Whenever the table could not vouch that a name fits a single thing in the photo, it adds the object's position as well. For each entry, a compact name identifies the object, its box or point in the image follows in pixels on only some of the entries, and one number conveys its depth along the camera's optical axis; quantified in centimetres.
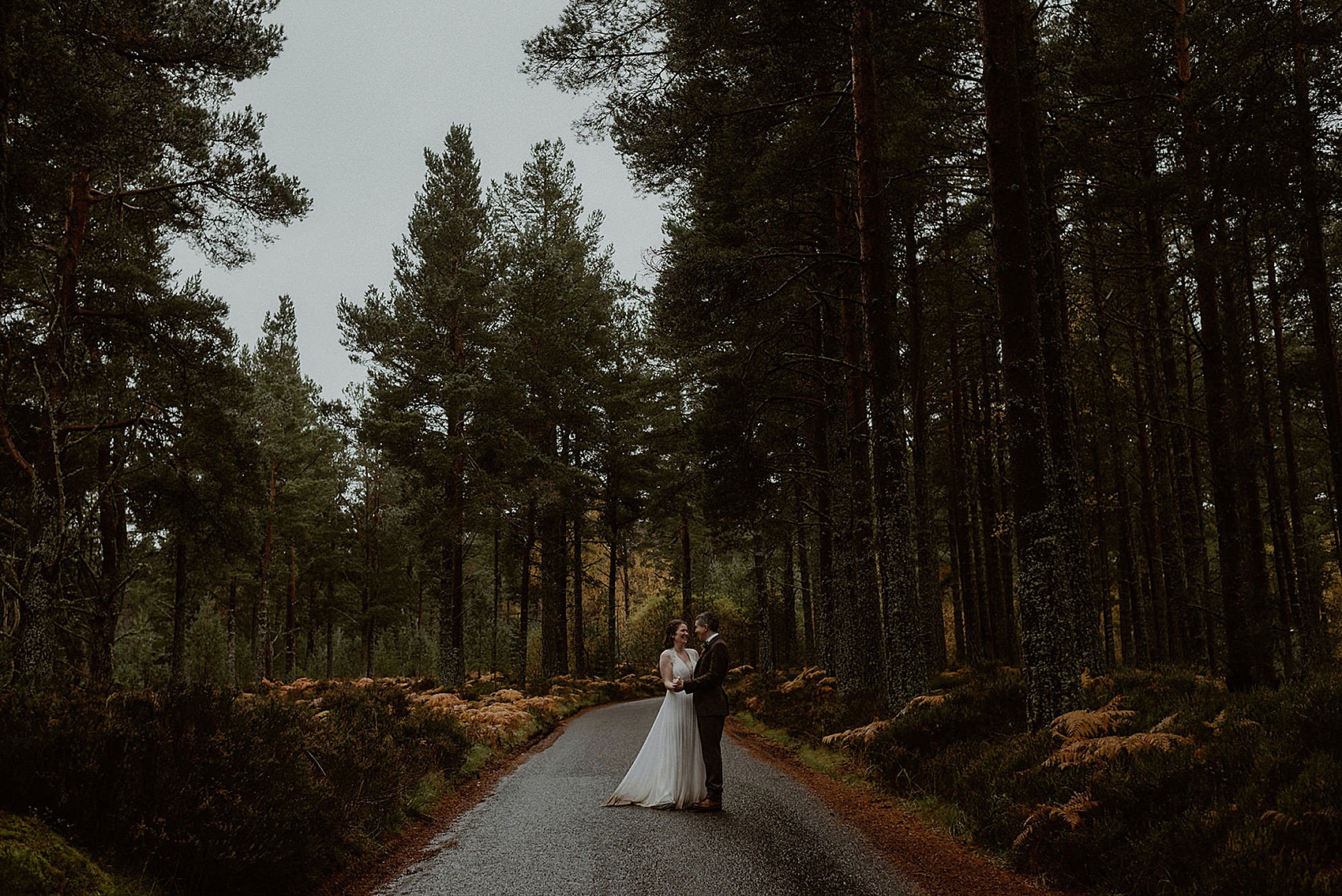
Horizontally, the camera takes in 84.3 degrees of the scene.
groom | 735
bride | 753
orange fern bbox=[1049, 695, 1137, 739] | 616
